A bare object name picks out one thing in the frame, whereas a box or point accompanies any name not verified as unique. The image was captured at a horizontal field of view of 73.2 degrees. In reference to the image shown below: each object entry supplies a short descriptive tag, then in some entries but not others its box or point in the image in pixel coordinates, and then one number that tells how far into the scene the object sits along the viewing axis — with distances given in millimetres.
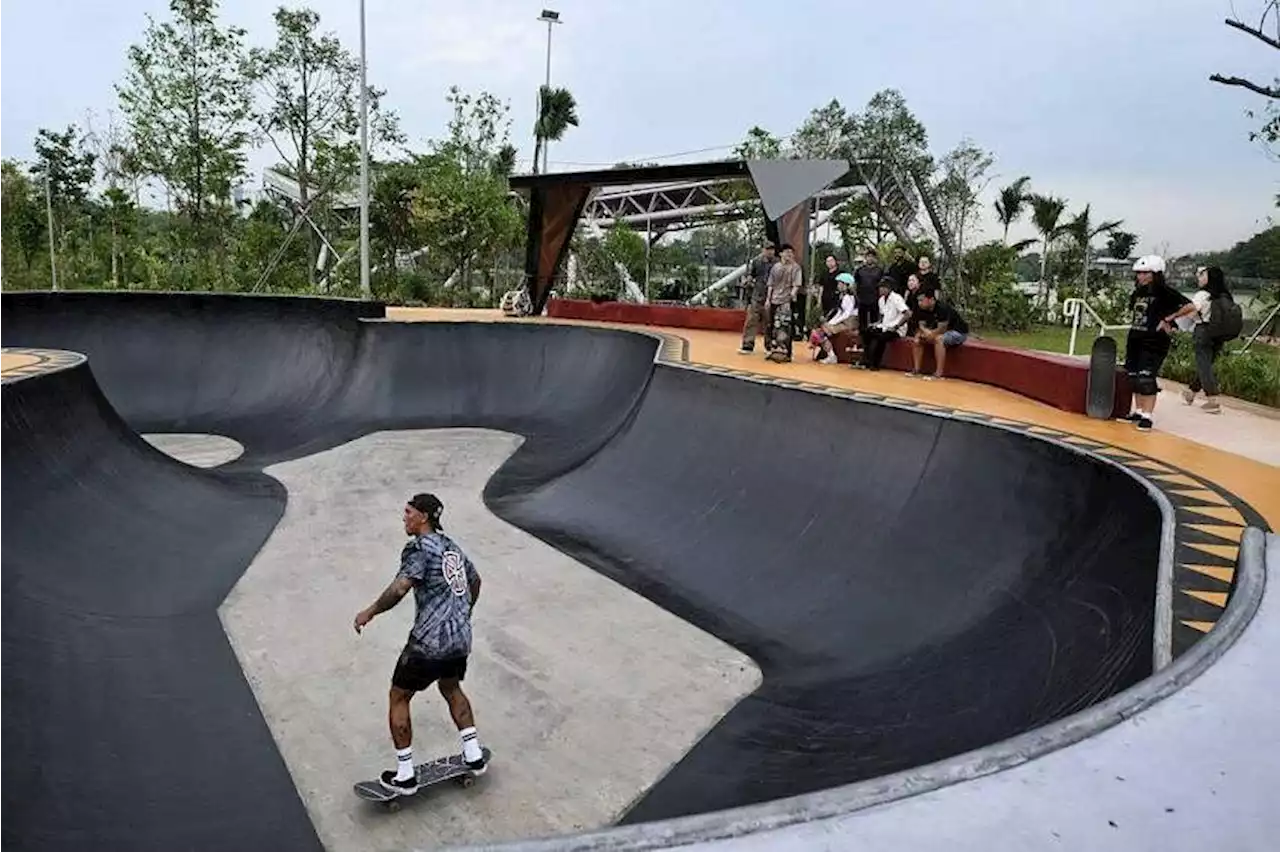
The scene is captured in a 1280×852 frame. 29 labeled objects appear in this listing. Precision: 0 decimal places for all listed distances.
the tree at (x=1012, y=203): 35562
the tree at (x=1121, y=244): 41062
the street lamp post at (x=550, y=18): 33594
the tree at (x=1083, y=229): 34500
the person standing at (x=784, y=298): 11117
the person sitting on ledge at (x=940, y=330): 9820
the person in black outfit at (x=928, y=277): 9320
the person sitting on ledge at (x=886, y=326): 10406
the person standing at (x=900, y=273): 12583
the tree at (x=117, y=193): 31391
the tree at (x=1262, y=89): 13547
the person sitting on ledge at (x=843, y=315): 11125
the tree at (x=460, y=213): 28203
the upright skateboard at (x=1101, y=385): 7227
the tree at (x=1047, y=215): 35219
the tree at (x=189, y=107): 26578
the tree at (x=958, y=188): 35719
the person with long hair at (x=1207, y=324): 7578
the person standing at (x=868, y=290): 10391
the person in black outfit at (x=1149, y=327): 7039
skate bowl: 3984
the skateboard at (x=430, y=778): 4516
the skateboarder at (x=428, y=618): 4406
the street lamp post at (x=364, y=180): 22375
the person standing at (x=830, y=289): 11342
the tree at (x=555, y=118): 40625
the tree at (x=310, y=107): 28000
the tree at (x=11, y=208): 30953
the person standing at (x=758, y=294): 12109
